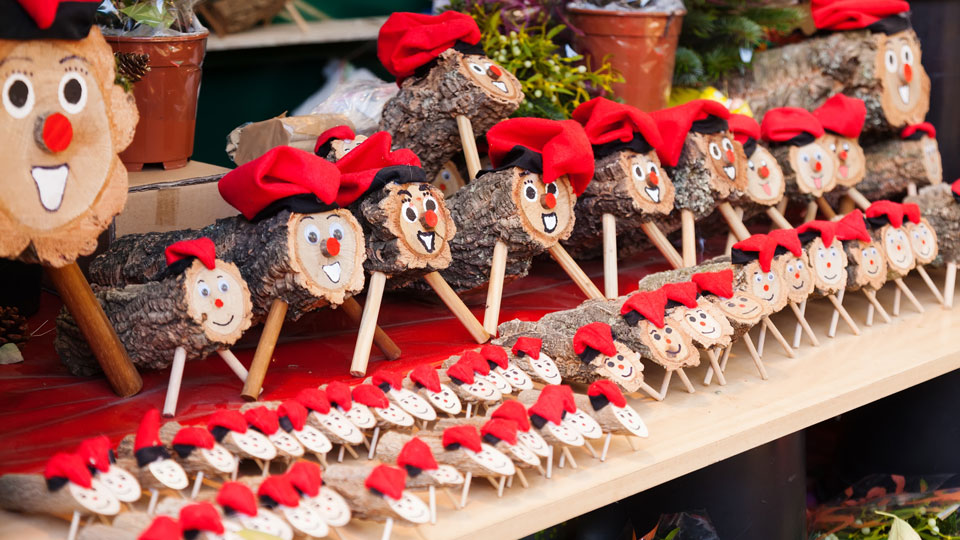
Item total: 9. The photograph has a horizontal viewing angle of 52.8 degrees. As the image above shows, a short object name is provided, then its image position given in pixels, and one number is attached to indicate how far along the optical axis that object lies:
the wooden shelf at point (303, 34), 2.66
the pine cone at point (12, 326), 1.51
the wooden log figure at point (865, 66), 2.20
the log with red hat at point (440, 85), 1.74
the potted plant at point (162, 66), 1.71
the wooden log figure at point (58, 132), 0.99
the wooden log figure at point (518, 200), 1.60
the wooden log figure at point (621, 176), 1.75
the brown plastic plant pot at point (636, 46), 2.17
